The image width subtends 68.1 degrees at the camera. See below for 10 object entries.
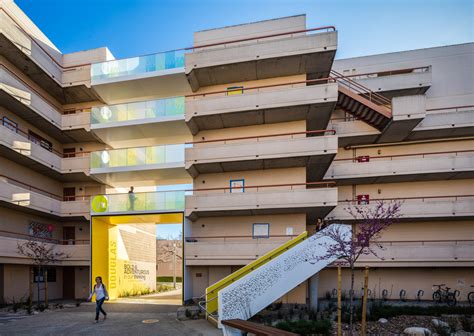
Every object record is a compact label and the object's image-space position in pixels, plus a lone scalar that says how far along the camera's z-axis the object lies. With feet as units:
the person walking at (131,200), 64.08
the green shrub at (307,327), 37.22
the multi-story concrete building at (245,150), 61.52
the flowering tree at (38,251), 59.52
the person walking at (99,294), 44.11
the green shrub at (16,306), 53.40
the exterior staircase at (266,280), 40.60
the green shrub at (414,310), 46.06
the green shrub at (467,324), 40.32
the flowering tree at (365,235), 33.68
